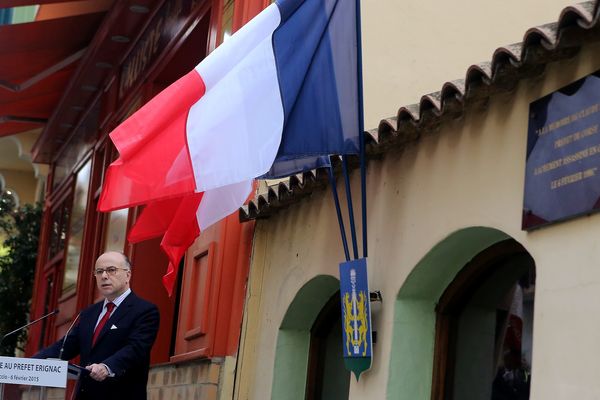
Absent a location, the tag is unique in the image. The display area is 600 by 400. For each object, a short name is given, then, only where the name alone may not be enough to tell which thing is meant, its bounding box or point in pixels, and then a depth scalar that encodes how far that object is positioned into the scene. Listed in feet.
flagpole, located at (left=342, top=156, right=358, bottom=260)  22.00
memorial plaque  15.53
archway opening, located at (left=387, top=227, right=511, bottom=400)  20.61
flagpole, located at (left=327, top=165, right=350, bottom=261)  22.29
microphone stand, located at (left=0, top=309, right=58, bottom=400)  20.21
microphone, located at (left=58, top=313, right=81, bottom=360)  22.31
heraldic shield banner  21.22
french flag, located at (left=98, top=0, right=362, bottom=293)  20.40
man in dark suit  22.30
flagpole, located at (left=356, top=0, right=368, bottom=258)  21.44
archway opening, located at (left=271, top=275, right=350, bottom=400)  26.27
